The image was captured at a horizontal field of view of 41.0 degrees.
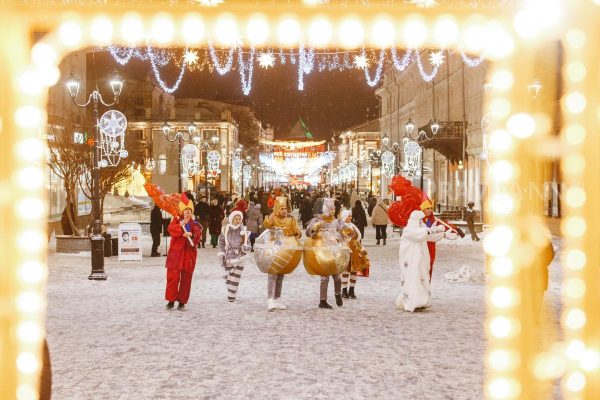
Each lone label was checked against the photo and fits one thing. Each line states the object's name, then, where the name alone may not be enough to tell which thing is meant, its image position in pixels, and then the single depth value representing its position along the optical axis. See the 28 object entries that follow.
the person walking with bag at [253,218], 22.58
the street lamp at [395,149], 39.02
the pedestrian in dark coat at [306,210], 31.24
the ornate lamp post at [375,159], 55.26
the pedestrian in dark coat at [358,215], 25.98
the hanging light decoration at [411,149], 33.34
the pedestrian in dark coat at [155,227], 21.70
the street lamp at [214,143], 36.76
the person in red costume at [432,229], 11.70
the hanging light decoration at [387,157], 44.47
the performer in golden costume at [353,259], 13.13
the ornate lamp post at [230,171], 89.40
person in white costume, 11.69
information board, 20.44
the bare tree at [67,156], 25.27
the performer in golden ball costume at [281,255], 11.85
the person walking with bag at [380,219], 25.67
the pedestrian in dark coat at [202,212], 24.39
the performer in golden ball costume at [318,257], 11.91
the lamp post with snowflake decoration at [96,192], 16.06
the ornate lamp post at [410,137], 33.22
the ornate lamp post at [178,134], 28.22
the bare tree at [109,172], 26.89
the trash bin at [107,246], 21.97
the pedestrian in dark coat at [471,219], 27.20
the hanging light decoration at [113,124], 19.44
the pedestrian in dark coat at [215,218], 24.30
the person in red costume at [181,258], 11.95
